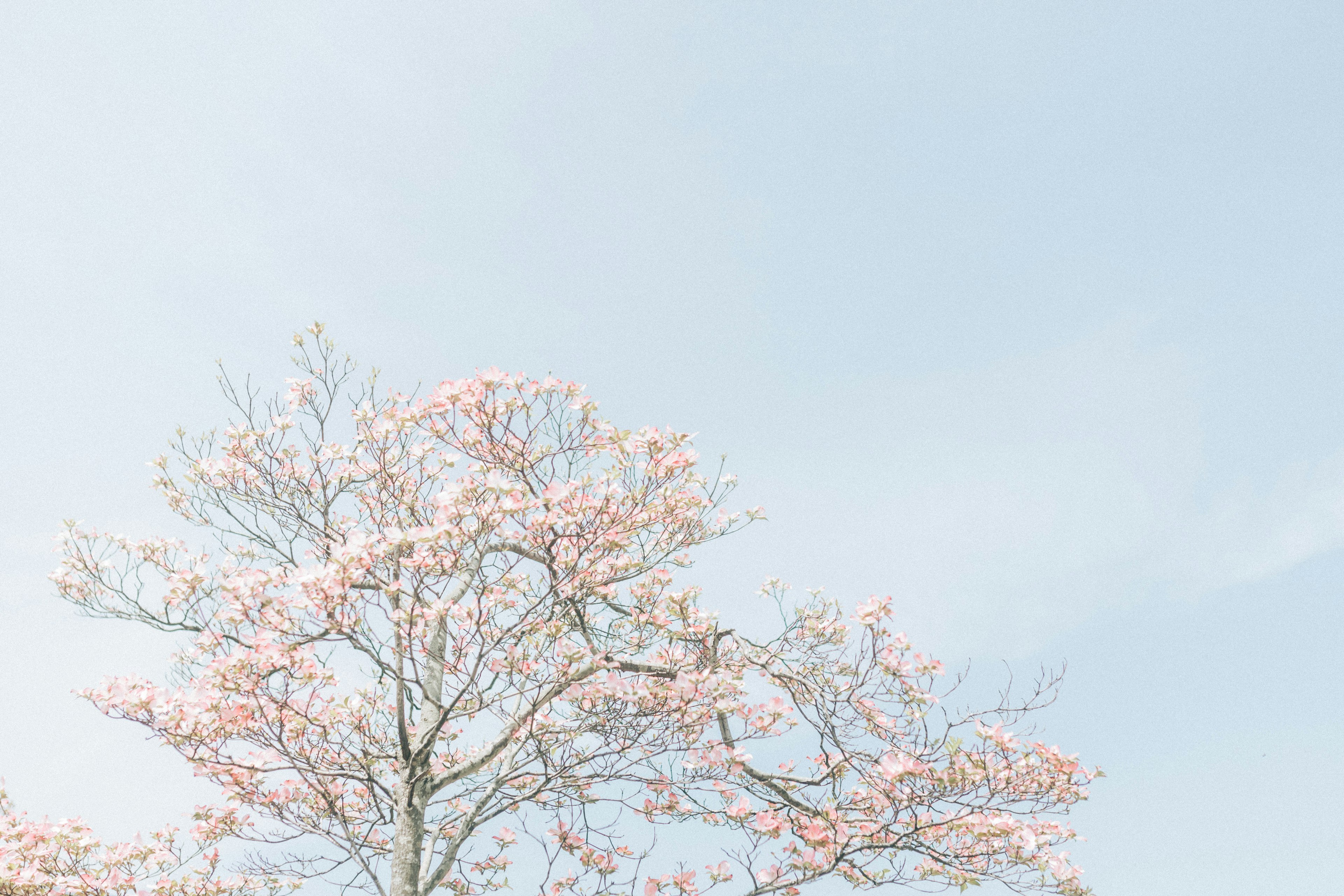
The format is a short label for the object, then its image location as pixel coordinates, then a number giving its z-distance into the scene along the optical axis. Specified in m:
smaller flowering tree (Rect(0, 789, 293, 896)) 6.33
